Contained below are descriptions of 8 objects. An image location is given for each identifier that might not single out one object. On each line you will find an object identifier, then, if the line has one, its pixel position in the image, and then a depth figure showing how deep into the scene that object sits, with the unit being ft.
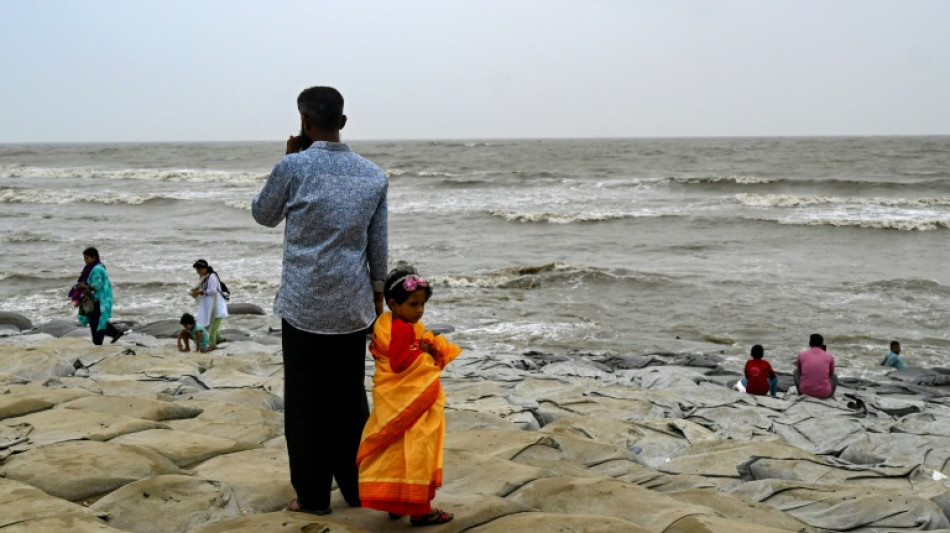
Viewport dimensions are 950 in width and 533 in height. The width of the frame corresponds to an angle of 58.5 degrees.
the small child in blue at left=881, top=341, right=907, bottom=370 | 32.53
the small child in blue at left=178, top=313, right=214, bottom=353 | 31.35
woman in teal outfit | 30.68
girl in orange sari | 9.35
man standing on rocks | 9.49
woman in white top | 31.73
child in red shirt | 26.76
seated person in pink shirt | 26.11
